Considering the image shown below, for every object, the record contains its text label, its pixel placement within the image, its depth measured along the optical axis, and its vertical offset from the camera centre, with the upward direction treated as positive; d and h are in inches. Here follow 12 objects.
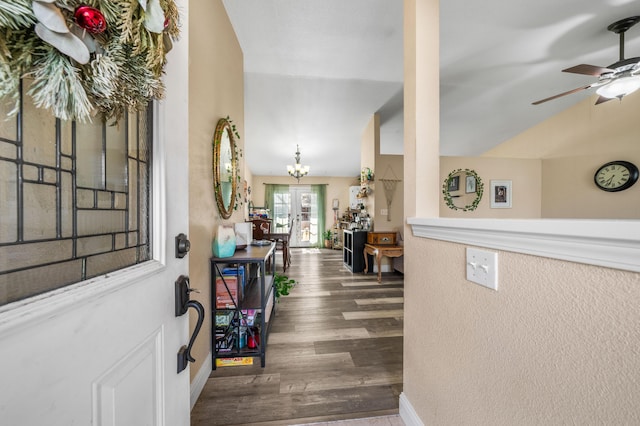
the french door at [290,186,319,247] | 298.0 -6.0
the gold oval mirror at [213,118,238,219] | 66.5 +14.1
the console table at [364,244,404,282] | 142.1 -25.2
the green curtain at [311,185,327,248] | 293.9 +1.9
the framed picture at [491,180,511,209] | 164.0 +12.5
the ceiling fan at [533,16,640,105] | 77.6 +48.9
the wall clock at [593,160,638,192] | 125.5 +20.4
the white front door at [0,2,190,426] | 11.6 -8.4
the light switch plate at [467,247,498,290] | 27.7 -7.3
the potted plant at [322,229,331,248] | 287.9 -35.1
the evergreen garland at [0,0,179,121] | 11.7 +9.3
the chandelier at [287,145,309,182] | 201.2 +38.2
